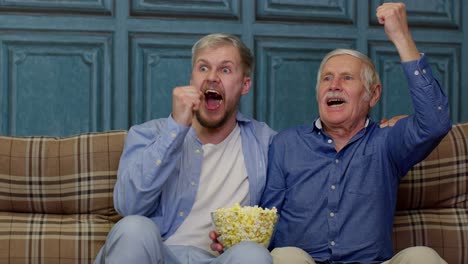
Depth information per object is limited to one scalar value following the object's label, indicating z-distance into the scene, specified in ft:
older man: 8.38
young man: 8.34
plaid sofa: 9.11
